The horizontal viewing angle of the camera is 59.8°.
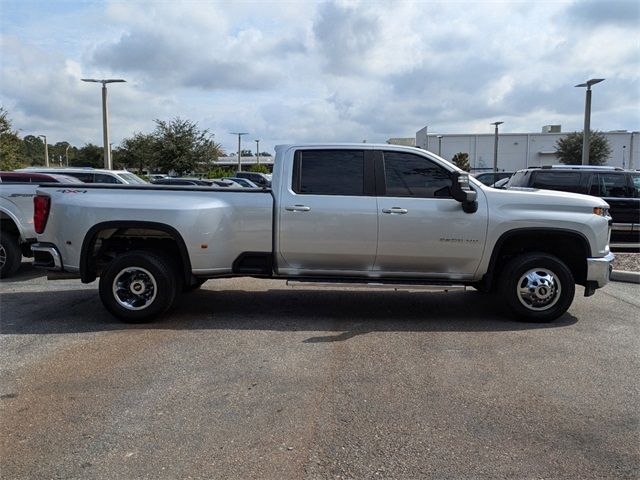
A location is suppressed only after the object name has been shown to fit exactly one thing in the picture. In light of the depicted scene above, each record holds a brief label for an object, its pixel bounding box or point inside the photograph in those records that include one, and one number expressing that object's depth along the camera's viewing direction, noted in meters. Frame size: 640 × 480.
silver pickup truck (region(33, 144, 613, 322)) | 6.15
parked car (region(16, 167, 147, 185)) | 13.91
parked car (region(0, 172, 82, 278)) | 8.68
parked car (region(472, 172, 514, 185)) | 22.25
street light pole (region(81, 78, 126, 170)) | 26.52
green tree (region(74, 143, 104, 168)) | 86.46
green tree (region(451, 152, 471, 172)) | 57.55
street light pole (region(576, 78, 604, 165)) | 22.77
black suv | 12.60
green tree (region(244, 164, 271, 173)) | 62.06
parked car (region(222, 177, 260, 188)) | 27.18
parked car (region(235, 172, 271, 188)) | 33.22
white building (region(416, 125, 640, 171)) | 74.06
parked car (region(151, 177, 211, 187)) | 19.67
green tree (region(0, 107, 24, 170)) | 35.62
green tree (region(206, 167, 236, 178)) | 43.99
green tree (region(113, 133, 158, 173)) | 44.00
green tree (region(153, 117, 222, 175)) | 41.53
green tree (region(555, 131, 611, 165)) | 55.60
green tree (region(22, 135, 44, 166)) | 89.62
